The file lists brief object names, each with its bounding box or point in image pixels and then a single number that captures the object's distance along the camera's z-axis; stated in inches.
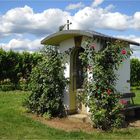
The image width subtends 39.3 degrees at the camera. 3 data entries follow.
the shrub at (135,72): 646.8
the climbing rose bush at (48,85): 261.9
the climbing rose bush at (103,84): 231.2
